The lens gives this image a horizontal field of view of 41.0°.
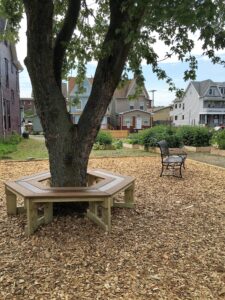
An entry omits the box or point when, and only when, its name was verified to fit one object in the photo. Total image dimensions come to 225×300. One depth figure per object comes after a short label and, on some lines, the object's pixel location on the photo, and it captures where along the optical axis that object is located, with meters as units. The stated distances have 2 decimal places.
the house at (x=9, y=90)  18.64
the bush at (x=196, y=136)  14.44
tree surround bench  3.80
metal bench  8.05
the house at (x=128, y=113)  43.50
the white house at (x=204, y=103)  47.66
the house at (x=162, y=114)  64.69
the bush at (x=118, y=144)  16.06
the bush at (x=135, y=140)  16.05
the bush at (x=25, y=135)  26.23
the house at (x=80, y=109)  37.69
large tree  3.51
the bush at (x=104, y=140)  15.86
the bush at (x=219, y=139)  13.32
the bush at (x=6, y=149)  13.12
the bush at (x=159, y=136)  12.96
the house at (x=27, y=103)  70.19
